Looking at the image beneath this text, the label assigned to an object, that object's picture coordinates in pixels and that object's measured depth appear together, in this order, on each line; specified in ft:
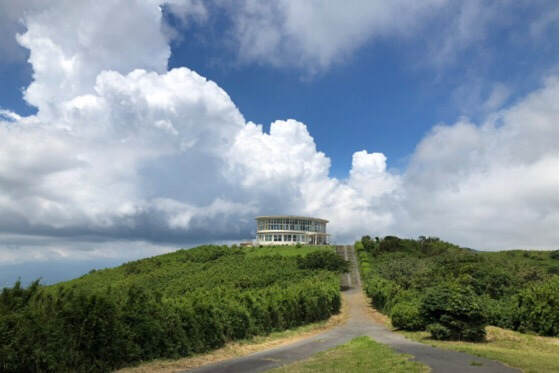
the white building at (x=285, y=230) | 289.12
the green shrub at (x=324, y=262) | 162.81
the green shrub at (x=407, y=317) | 69.11
